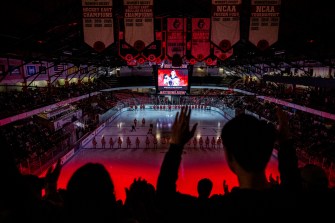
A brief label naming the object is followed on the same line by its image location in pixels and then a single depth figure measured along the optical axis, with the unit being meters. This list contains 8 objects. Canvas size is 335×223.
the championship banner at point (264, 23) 7.50
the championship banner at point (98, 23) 7.51
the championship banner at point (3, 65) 19.66
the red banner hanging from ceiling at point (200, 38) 9.43
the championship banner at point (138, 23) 7.51
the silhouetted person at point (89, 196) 1.54
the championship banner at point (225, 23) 7.56
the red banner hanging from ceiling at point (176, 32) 10.17
